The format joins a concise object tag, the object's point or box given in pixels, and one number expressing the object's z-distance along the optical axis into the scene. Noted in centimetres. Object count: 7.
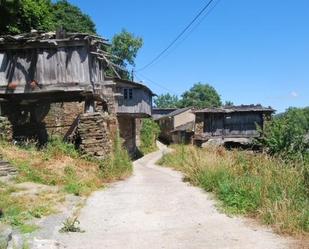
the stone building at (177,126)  3859
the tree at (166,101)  7476
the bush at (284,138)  1185
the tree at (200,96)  7155
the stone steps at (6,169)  903
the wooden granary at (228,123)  2856
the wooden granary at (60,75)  1192
